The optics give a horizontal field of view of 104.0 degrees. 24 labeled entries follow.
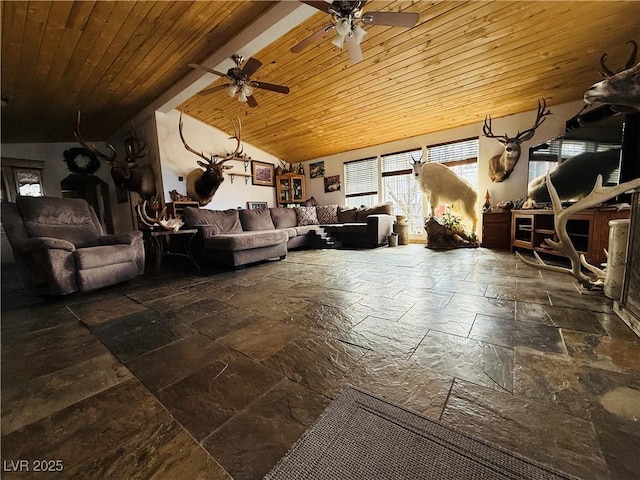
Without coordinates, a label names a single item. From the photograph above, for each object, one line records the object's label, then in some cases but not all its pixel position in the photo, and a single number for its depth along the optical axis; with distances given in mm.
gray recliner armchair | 2322
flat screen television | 2510
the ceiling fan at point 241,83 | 3033
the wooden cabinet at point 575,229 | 2570
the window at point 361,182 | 6207
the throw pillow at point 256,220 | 4844
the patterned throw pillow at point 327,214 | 6211
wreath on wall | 5812
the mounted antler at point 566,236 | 1701
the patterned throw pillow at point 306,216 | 5926
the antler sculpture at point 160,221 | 3195
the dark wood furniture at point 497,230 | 4301
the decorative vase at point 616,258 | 1789
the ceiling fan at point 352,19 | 2084
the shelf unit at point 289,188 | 6789
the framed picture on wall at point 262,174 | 6293
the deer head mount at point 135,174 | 4547
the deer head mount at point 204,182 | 4555
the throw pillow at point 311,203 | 6820
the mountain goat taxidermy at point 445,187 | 4629
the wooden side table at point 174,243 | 3412
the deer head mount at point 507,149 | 3885
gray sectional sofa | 3592
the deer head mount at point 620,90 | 1553
